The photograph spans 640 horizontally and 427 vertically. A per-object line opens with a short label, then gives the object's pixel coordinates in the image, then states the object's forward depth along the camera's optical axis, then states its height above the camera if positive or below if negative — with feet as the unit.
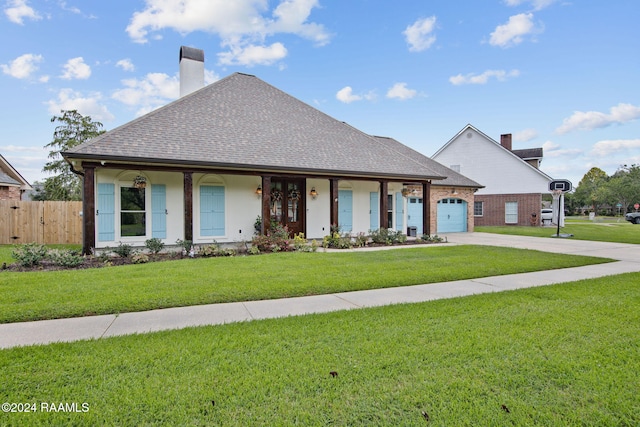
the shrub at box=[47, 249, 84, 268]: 25.61 -3.48
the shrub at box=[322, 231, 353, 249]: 37.60 -3.22
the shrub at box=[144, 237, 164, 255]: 30.76 -2.92
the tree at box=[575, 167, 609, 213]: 156.91 +8.85
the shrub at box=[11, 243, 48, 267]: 25.17 -3.10
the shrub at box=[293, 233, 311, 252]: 34.12 -3.34
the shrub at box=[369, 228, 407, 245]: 41.65 -3.06
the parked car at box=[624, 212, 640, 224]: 94.74 -1.74
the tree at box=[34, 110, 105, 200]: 79.46 +16.84
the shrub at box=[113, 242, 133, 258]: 29.25 -3.25
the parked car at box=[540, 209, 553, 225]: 80.59 -0.90
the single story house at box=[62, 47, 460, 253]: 33.01 +4.78
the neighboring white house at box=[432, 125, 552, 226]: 78.95 +8.63
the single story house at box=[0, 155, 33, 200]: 48.16 +4.44
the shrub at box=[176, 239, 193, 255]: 31.14 -2.99
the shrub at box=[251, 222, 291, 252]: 33.60 -2.89
